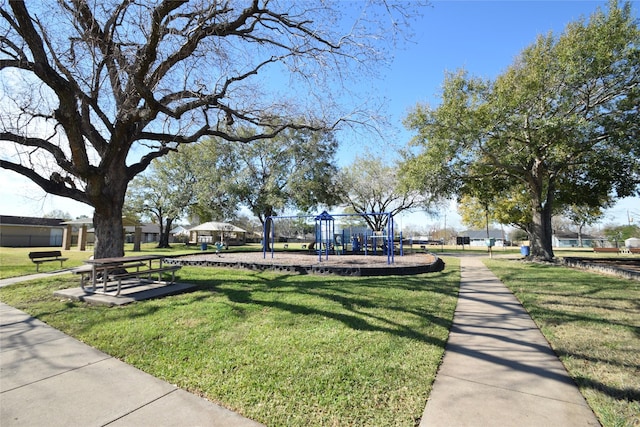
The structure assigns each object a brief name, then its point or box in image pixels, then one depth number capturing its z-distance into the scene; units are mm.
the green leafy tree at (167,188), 30094
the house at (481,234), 87712
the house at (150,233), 61719
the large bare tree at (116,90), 7145
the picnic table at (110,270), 6758
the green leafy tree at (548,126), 12602
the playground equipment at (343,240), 15645
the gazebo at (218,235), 30728
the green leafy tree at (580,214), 28225
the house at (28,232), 37150
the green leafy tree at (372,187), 31359
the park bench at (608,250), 31070
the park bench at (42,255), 12038
